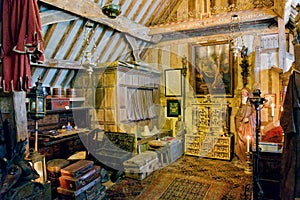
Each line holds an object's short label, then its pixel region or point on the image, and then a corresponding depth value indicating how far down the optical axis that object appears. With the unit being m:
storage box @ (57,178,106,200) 3.09
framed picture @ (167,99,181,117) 6.70
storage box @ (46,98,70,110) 4.93
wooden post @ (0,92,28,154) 2.99
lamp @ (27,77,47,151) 3.19
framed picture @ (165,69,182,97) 6.70
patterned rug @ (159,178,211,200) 3.65
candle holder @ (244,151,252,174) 4.60
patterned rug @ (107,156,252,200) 3.67
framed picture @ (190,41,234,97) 5.95
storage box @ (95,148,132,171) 4.43
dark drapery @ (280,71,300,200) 2.41
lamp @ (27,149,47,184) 2.95
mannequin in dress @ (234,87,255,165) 5.05
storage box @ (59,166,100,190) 3.09
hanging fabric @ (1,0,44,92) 2.06
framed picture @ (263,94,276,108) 5.46
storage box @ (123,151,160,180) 4.26
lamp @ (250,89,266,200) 2.92
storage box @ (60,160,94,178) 3.13
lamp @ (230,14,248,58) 5.44
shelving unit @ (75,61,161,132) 5.32
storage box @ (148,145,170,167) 5.09
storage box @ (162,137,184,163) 5.38
